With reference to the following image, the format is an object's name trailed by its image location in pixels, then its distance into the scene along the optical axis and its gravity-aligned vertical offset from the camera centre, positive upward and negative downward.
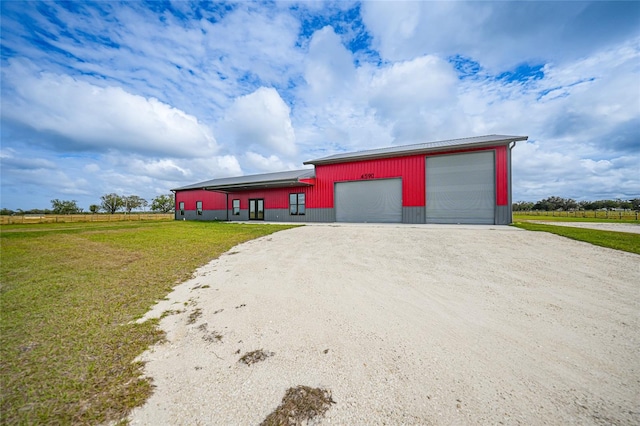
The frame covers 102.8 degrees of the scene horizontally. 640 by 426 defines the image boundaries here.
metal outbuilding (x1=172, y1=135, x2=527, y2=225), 15.95 +1.99
